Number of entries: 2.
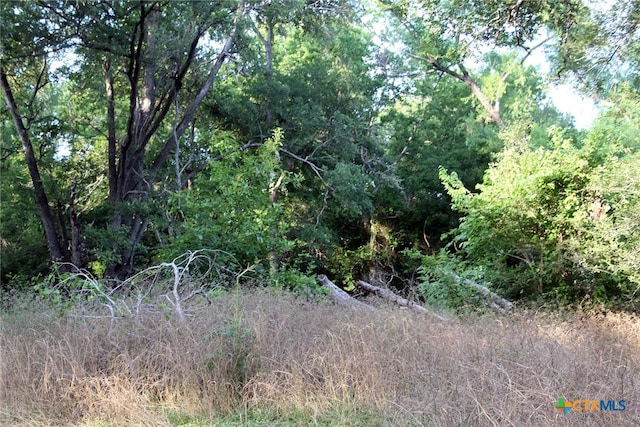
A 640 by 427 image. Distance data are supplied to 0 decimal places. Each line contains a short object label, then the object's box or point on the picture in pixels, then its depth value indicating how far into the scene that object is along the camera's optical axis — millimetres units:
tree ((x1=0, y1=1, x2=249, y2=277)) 10188
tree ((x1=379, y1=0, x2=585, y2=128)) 7258
